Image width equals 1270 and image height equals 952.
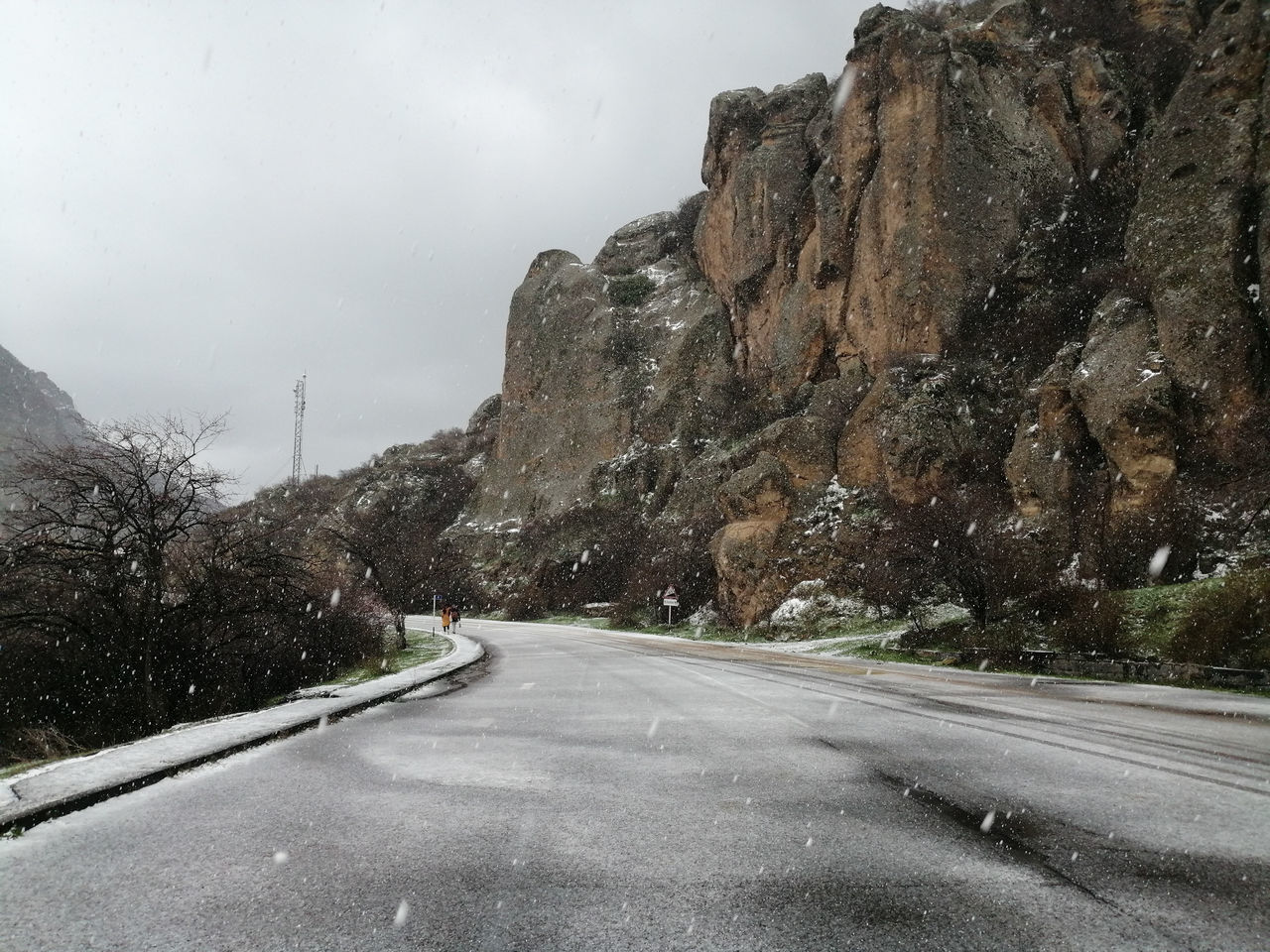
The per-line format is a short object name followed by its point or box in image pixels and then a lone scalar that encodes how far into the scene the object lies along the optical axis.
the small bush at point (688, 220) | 74.25
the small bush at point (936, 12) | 47.84
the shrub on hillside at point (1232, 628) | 14.20
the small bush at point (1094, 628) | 17.06
